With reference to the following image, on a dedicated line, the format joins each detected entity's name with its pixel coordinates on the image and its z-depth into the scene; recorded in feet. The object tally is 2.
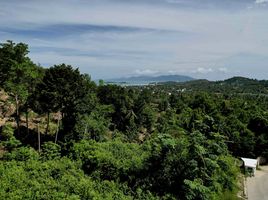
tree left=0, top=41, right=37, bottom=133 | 45.52
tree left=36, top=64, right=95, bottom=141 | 50.50
